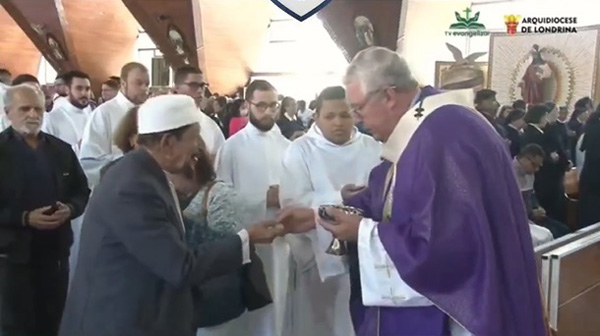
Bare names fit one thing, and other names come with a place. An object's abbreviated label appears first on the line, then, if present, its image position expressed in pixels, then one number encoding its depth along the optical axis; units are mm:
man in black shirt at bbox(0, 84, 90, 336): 4047
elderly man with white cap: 2346
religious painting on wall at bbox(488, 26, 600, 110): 12734
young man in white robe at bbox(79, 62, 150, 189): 5164
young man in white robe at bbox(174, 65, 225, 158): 5133
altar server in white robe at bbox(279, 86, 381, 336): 4191
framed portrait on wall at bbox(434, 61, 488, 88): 13369
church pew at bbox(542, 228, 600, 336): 3554
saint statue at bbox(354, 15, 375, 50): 9508
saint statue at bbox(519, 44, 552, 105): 13234
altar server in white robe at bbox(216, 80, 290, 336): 4617
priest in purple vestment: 2250
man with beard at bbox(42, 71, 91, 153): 6434
